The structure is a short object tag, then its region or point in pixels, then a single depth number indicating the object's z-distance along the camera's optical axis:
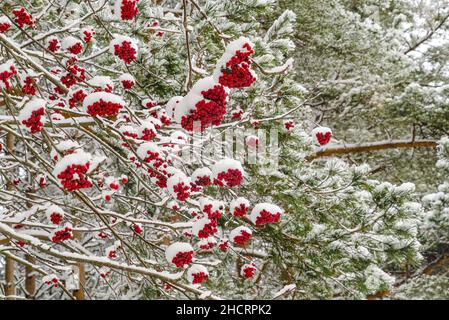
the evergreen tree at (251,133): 2.34
